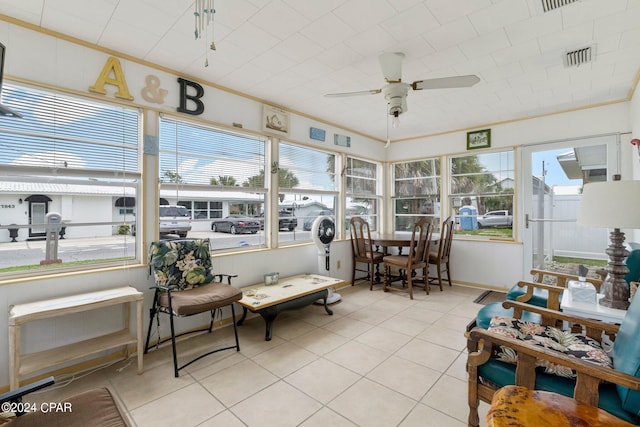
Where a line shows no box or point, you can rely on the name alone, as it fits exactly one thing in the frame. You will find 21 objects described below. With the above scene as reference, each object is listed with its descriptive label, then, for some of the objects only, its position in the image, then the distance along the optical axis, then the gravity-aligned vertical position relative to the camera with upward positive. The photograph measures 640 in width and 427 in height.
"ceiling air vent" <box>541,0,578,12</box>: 1.89 +1.39
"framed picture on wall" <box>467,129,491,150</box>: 4.55 +1.17
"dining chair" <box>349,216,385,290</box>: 4.59 -0.66
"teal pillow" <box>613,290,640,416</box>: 1.13 -0.62
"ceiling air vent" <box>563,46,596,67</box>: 2.45 +1.38
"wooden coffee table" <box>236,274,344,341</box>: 2.87 -0.91
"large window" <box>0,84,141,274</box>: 2.14 +0.26
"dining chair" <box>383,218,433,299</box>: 4.11 -0.72
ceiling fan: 2.32 +1.08
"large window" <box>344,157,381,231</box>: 5.04 +0.40
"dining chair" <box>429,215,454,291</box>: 4.40 -0.63
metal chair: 2.34 -0.67
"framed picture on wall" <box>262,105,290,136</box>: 3.61 +1.18
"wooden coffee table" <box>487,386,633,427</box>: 0.92 -0.68
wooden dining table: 4.37 -0.44
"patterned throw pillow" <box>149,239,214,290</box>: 2.61 -0.49
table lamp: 1.68 -0.03
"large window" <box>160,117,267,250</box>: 2.93 +0.36
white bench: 1.83 -0.84
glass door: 3.73 +0.18
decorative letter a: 2.42 +1.13
